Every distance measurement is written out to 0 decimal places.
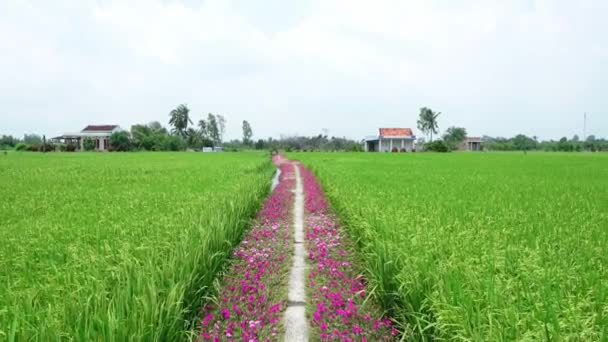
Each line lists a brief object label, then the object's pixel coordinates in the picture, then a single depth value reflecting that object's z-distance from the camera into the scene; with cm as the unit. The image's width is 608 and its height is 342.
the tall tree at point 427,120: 7906
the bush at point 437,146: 6259
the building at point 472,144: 8131
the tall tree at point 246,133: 10490
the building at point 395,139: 6788
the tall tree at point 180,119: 8656
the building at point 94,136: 7328
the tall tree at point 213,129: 9900
